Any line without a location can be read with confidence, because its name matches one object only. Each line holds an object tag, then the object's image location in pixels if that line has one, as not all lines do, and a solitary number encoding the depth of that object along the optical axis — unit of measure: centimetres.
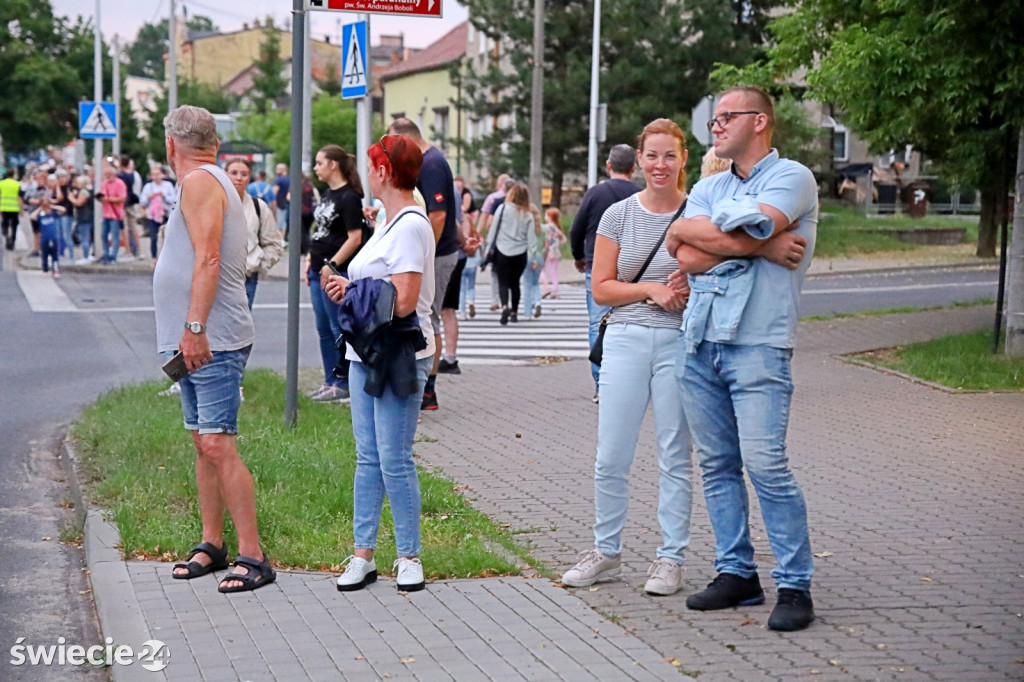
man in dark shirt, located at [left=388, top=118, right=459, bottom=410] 958
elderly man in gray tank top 565
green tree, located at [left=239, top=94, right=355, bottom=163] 5150
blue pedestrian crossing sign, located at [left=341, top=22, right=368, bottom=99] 1131
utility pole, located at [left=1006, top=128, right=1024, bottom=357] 1320
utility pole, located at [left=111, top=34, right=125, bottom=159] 3603
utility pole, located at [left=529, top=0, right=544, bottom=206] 3203
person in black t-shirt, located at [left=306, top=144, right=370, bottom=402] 1007
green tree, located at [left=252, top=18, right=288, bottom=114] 7819
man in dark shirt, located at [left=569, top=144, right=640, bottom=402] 926
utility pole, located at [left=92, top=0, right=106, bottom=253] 2767
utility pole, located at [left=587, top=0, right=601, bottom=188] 3080
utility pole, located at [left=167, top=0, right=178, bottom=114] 3044
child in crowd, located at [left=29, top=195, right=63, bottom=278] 2353
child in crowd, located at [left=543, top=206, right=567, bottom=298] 2200
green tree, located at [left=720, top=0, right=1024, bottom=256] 1230
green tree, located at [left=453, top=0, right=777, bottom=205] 4050
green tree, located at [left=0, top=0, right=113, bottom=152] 6391
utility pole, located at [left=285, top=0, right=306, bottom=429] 891
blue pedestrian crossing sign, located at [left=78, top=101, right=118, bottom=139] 2683
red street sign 863
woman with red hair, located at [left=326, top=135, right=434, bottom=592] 563
